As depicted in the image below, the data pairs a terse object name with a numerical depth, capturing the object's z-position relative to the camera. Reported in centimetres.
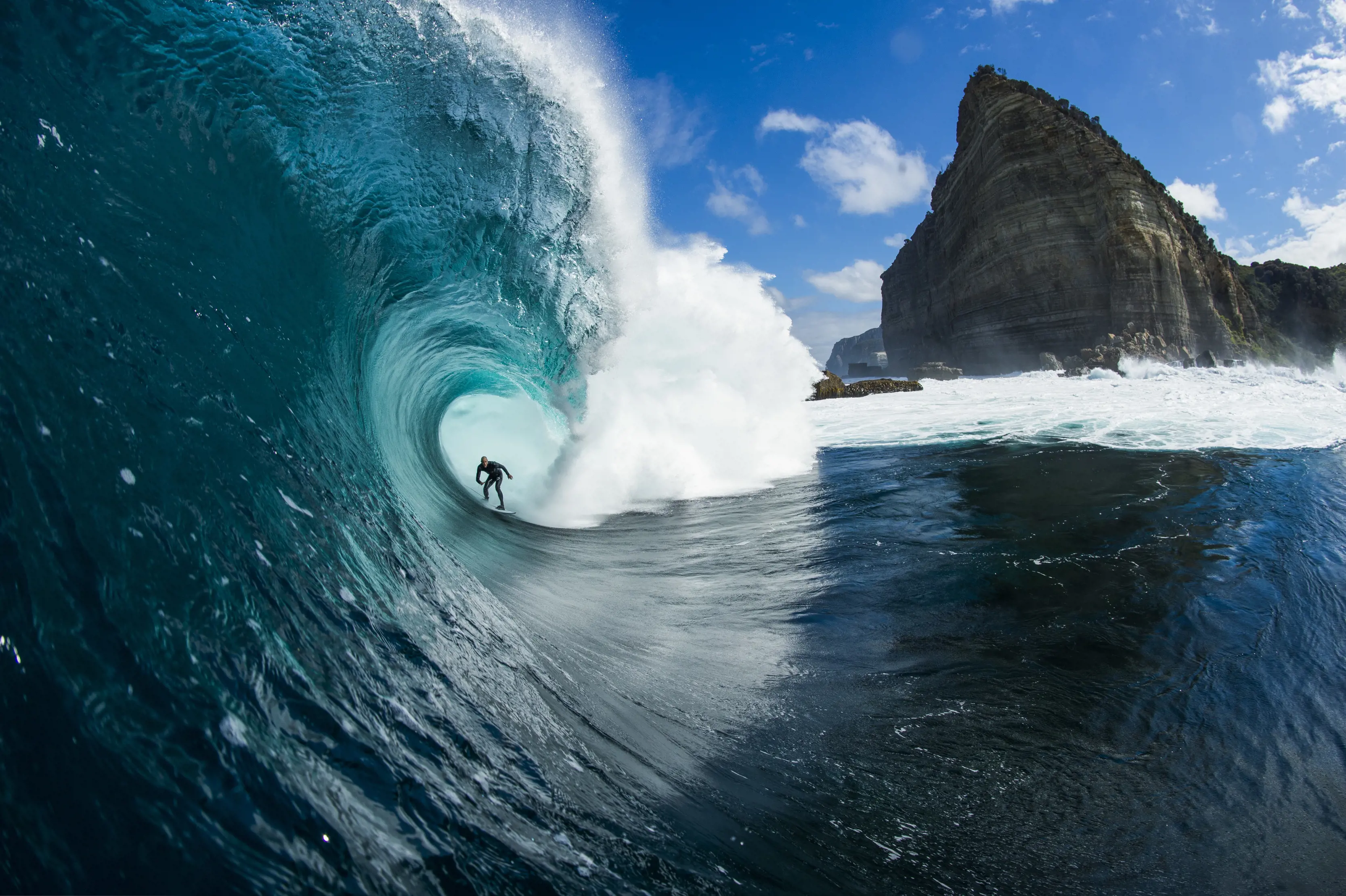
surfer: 920
